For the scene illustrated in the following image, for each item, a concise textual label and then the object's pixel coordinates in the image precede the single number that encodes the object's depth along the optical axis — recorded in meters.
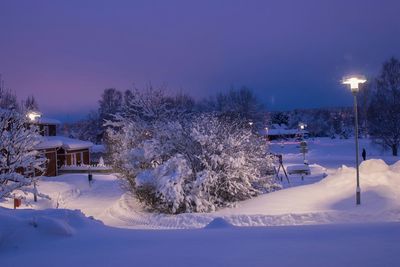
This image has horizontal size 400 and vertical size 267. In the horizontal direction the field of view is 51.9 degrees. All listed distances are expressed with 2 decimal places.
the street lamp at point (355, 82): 15.60
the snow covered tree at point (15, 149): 16.06
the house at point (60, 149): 38.69
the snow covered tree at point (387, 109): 45.44
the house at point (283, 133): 91.68
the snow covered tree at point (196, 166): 19.06
